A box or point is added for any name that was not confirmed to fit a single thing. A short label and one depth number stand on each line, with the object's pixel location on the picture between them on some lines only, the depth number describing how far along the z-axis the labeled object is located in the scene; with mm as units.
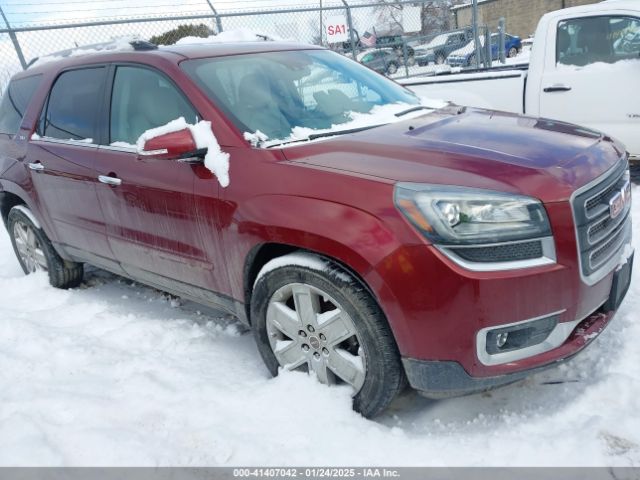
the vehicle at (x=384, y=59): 14461
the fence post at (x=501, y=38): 12935
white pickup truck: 5266
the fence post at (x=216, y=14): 8945
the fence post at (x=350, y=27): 9961
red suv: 2148
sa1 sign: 10250
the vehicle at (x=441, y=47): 13608
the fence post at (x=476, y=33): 10867
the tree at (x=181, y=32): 9127
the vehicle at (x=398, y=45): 13492
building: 31844
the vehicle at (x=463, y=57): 13777
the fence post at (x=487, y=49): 12117
